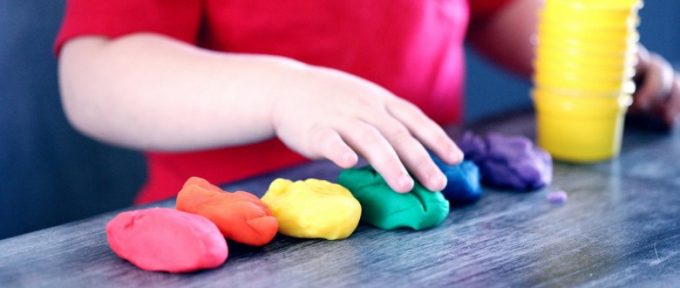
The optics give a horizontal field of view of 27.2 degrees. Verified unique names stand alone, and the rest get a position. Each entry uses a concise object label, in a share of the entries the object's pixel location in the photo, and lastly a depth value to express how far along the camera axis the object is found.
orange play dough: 0.67
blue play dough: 0.74
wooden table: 0.65
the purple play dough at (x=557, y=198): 0.76
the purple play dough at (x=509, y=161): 0.77
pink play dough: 0.65
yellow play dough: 0.68
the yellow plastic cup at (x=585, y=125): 0.84
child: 0.74
